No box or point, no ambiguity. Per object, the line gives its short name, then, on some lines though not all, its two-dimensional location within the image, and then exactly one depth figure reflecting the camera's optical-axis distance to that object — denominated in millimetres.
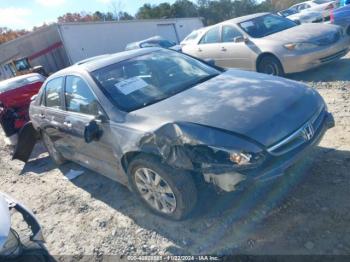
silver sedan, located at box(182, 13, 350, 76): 6727
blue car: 8523
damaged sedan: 2879
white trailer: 24156
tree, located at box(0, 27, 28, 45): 49656
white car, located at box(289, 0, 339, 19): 16295
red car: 7520
